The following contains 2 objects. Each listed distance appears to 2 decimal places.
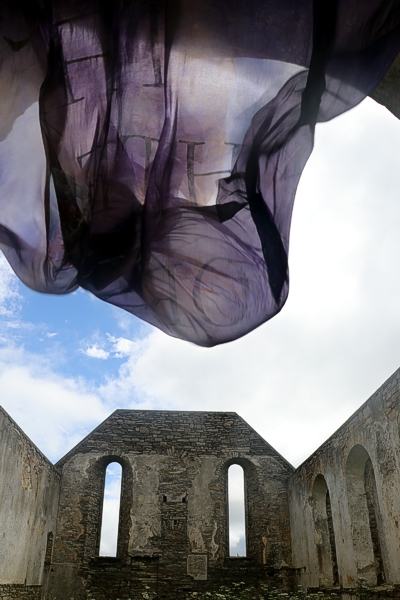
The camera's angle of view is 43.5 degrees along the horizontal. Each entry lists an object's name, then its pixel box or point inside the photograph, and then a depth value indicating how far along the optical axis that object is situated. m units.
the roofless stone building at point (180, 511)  8.91
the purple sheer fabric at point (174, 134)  1.68
